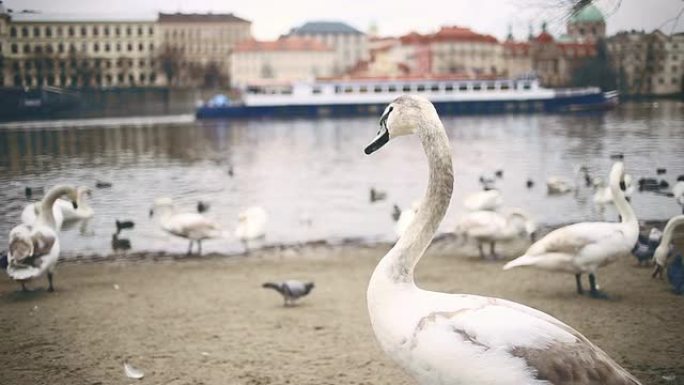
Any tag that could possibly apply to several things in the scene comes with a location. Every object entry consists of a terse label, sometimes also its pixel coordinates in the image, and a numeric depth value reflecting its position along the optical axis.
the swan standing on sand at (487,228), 6.42
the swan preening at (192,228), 7.30
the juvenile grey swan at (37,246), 4.75
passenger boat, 38.41
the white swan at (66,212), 5.71
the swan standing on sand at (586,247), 4.45
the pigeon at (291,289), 4.73
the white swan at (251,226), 7.61
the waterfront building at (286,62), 41.03
